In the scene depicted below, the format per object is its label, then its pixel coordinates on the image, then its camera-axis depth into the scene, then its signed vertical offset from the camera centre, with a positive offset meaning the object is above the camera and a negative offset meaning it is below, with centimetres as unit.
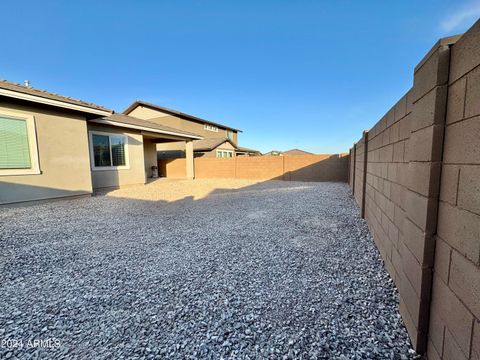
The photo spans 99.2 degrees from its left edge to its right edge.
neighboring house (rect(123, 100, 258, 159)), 2003 +407
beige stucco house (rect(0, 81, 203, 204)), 563 +63
